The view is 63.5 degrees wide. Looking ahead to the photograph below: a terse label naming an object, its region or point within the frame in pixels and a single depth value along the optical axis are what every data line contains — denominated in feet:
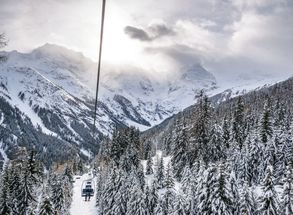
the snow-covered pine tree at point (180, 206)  113.72
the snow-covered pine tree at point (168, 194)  125.32
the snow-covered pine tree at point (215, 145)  147.80
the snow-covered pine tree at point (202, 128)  137.59
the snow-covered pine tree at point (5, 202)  95.38
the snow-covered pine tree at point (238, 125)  202.54
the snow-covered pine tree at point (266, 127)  174.03
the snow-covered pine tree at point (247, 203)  105.42
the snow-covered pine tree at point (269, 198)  97.12
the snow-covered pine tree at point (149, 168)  232.00
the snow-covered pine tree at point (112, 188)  152.87
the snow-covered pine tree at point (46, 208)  90.99
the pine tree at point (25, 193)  97.06
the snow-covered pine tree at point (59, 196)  155.99
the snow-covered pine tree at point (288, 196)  98.14
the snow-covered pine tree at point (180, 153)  177.64
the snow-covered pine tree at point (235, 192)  105.65
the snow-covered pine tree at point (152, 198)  135.91
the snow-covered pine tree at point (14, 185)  99.46
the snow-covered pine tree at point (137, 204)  132.18
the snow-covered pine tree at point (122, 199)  143.48
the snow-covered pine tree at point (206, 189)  95.74
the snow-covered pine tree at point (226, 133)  195.56
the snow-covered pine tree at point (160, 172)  185.17
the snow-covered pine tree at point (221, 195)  93.75
